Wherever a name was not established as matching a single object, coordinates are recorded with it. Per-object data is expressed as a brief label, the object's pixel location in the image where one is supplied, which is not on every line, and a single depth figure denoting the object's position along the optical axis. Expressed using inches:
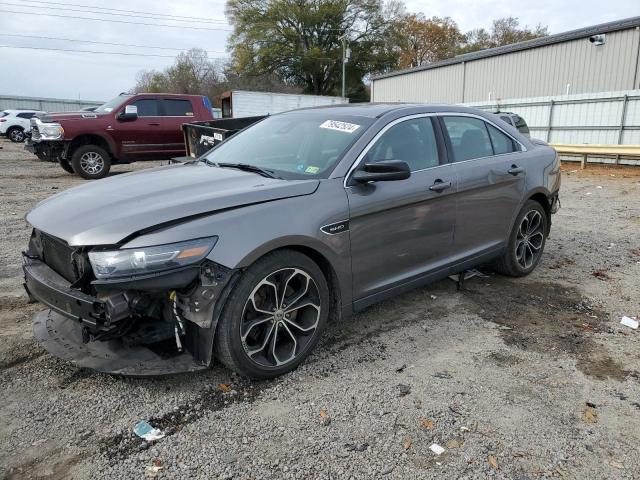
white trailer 850.1
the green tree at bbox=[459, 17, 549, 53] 2089.1
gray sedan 106.0
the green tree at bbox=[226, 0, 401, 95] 1897.1
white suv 1042.1
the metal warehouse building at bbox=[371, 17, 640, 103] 708.7
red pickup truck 449.7
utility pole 1612.0
